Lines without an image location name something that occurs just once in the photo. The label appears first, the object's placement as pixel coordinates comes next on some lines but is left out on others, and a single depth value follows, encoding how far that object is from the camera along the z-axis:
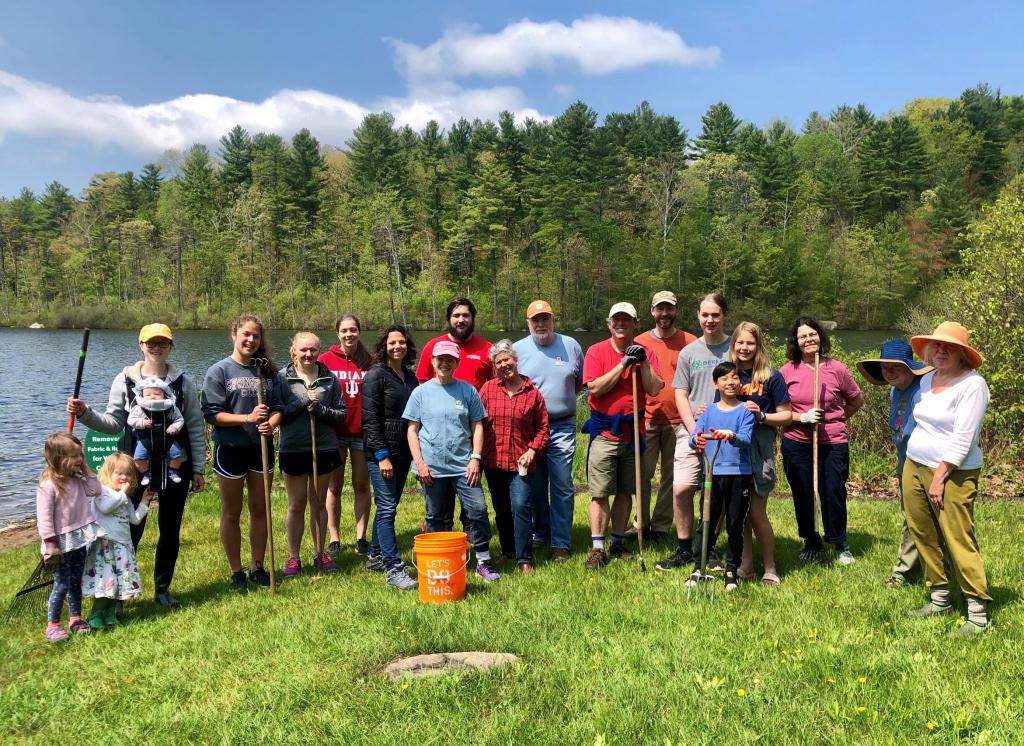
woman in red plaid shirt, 5.92
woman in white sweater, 4.33
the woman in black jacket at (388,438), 5.81
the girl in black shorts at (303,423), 6.04
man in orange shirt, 6.36
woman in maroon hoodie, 6.68
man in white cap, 6.02
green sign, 8.66
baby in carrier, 5.34
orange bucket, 5.15
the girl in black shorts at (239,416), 5.59
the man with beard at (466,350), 6.38
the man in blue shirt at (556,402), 6.23
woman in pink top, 5.86
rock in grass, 4.00
